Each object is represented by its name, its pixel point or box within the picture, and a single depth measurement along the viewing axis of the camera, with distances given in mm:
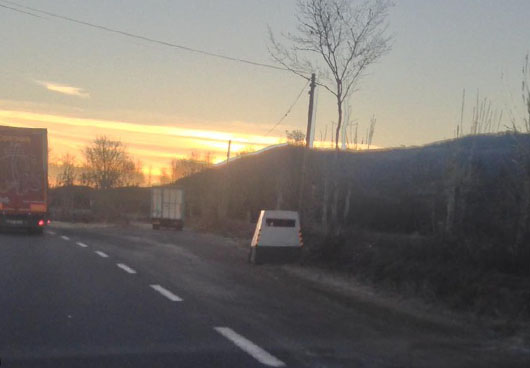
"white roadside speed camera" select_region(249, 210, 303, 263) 18562
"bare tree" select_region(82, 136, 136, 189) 94688
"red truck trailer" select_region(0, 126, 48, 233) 28672
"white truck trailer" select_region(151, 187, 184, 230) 49000
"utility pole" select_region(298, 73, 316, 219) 26127
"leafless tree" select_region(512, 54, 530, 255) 14266
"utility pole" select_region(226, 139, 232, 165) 62894
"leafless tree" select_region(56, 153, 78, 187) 89688
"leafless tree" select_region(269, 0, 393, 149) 22391
